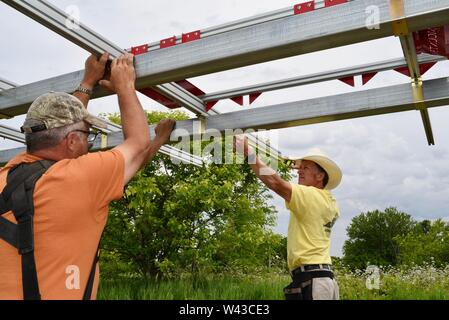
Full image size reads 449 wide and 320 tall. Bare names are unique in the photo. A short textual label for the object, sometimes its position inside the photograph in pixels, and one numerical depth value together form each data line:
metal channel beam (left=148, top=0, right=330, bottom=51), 2.47
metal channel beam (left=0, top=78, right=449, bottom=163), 3.18
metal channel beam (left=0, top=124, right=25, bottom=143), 5.05
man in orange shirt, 1.78
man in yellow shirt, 3.57
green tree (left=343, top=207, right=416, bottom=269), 58.44
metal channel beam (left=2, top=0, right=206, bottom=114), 2.55
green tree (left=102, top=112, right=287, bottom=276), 8.84
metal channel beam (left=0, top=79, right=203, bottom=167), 5.03
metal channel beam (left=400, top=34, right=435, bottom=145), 2.74
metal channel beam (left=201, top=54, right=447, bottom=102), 3.35
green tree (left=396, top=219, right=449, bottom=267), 45.34
